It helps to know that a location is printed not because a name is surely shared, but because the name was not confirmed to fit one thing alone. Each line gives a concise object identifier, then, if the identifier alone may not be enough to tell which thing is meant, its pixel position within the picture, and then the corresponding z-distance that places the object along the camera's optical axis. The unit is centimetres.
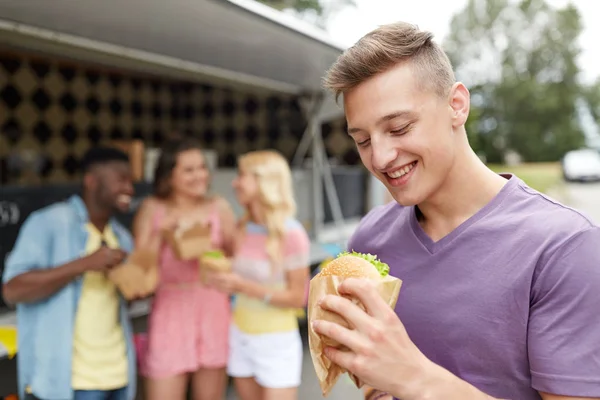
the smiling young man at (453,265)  87
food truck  299
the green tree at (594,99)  3616
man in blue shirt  222
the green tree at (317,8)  1606
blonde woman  268
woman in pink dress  262
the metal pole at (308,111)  587
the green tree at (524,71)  3369
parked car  2283
